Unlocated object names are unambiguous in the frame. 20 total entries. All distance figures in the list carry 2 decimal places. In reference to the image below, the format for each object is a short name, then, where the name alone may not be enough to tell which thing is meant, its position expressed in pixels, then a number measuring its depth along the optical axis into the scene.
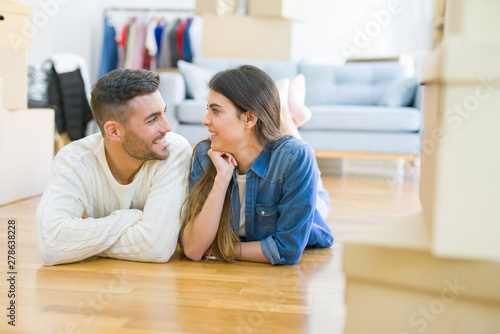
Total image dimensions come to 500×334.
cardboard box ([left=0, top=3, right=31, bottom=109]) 2.82
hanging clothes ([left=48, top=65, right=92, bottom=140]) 4.50
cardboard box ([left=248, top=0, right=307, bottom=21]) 4.74
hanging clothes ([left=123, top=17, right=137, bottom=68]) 5.80
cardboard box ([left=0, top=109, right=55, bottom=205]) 2.85
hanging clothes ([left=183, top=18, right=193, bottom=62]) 5.71
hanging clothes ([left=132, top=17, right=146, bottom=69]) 5.75
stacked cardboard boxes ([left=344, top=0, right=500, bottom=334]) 0.80
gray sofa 4.02
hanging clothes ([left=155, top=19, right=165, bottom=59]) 5.81
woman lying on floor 1.73
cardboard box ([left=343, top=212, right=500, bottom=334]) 0.87
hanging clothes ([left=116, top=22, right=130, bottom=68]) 5.86
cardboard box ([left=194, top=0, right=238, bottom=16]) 4.87
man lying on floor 1.71
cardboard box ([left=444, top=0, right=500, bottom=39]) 0.82
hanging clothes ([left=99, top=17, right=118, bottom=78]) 5.88
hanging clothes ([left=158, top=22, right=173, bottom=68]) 5.75
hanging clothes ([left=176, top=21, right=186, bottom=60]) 5.72
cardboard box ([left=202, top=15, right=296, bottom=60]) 4.87
